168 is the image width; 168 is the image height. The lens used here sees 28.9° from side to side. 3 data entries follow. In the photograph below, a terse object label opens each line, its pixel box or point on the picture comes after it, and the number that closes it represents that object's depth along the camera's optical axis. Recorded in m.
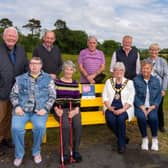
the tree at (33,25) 45.53
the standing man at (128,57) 6.42
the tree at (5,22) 45.88
